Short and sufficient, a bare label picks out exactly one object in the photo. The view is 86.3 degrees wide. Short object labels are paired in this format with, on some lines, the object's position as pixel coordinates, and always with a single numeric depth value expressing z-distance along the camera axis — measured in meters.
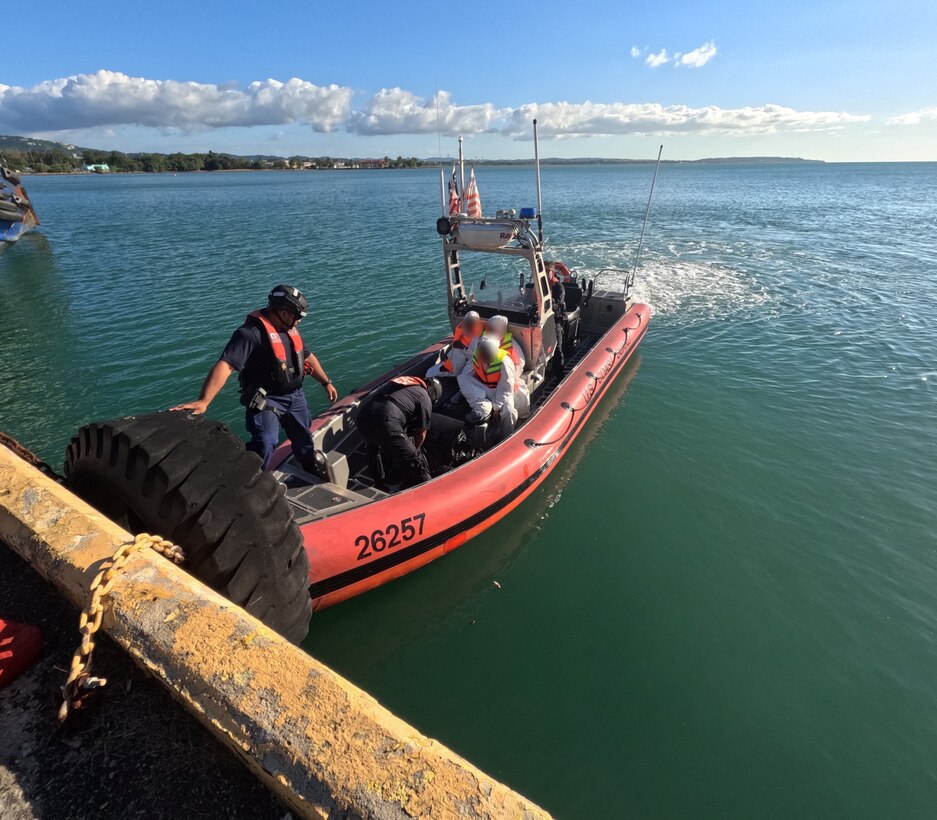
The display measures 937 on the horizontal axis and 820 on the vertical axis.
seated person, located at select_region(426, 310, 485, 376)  5.77
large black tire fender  2.27
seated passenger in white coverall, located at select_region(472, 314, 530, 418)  5.66
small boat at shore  21.33
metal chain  1.49
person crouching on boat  4.38
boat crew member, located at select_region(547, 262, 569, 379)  7.27
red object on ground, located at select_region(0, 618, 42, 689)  1.63
